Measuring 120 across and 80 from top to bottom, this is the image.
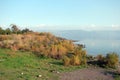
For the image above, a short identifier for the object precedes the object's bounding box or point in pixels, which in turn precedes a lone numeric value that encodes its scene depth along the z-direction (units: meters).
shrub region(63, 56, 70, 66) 7.85
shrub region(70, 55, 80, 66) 7.94
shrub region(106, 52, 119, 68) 7.80
